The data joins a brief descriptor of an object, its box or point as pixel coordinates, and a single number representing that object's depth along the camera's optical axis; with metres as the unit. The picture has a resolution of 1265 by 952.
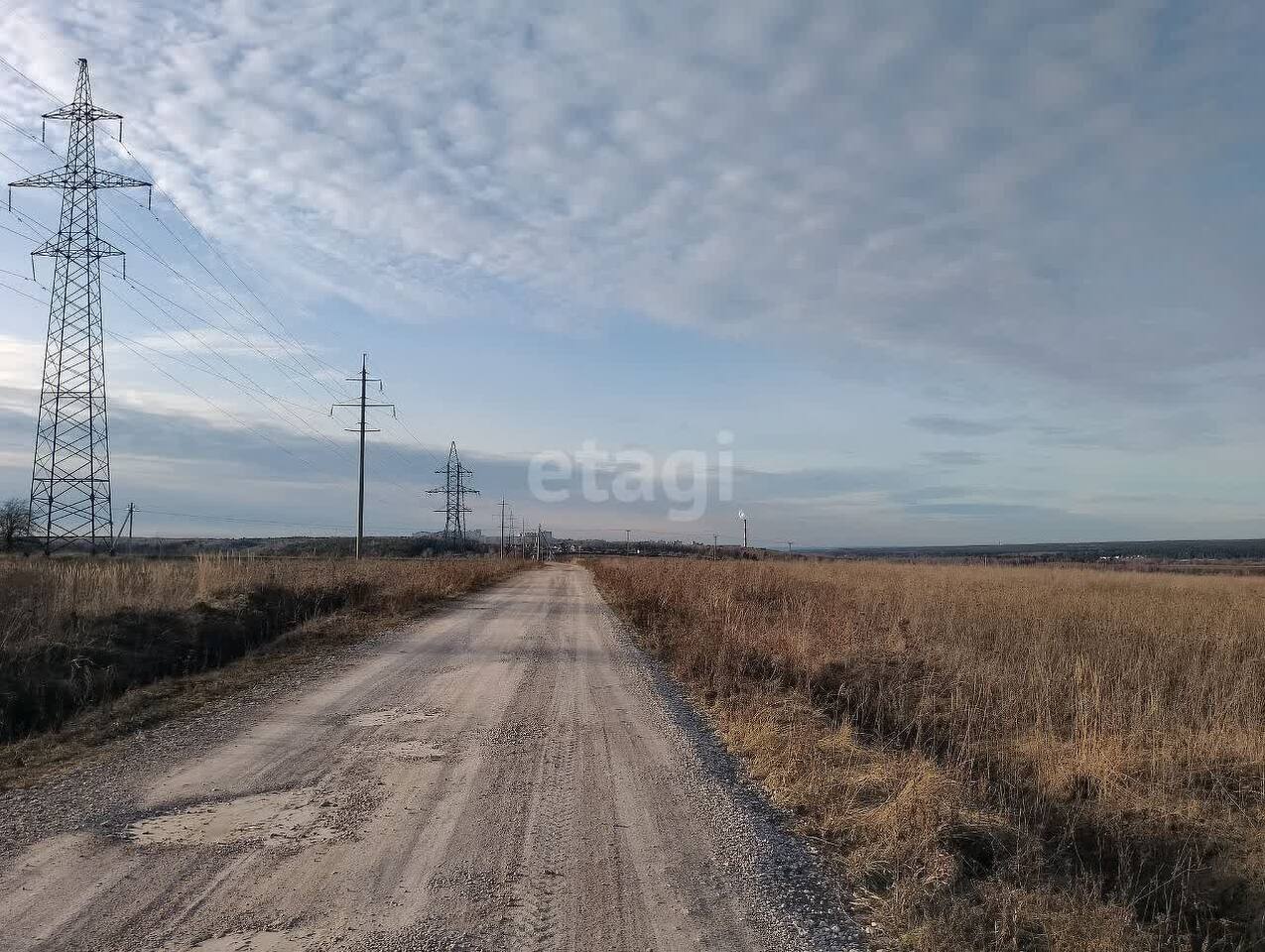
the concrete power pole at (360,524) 36.47
